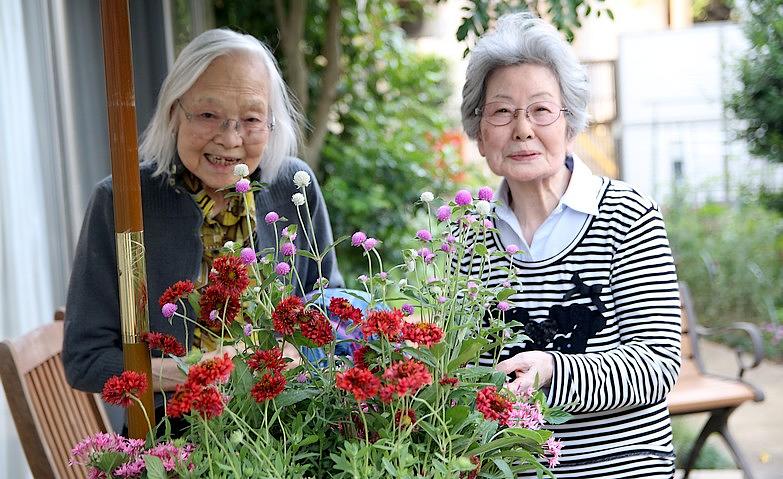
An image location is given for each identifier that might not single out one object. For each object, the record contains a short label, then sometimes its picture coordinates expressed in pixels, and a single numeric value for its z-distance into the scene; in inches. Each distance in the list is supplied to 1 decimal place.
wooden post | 49.4
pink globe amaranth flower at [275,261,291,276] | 49.7
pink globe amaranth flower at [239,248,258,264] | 48.5
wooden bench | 149.0
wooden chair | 75.0
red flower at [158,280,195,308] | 48.7
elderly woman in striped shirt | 63.8
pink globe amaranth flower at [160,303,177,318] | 48.3
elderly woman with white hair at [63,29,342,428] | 71.9
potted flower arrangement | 44.4
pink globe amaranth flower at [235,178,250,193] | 49.5
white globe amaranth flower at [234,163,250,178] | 49.4
